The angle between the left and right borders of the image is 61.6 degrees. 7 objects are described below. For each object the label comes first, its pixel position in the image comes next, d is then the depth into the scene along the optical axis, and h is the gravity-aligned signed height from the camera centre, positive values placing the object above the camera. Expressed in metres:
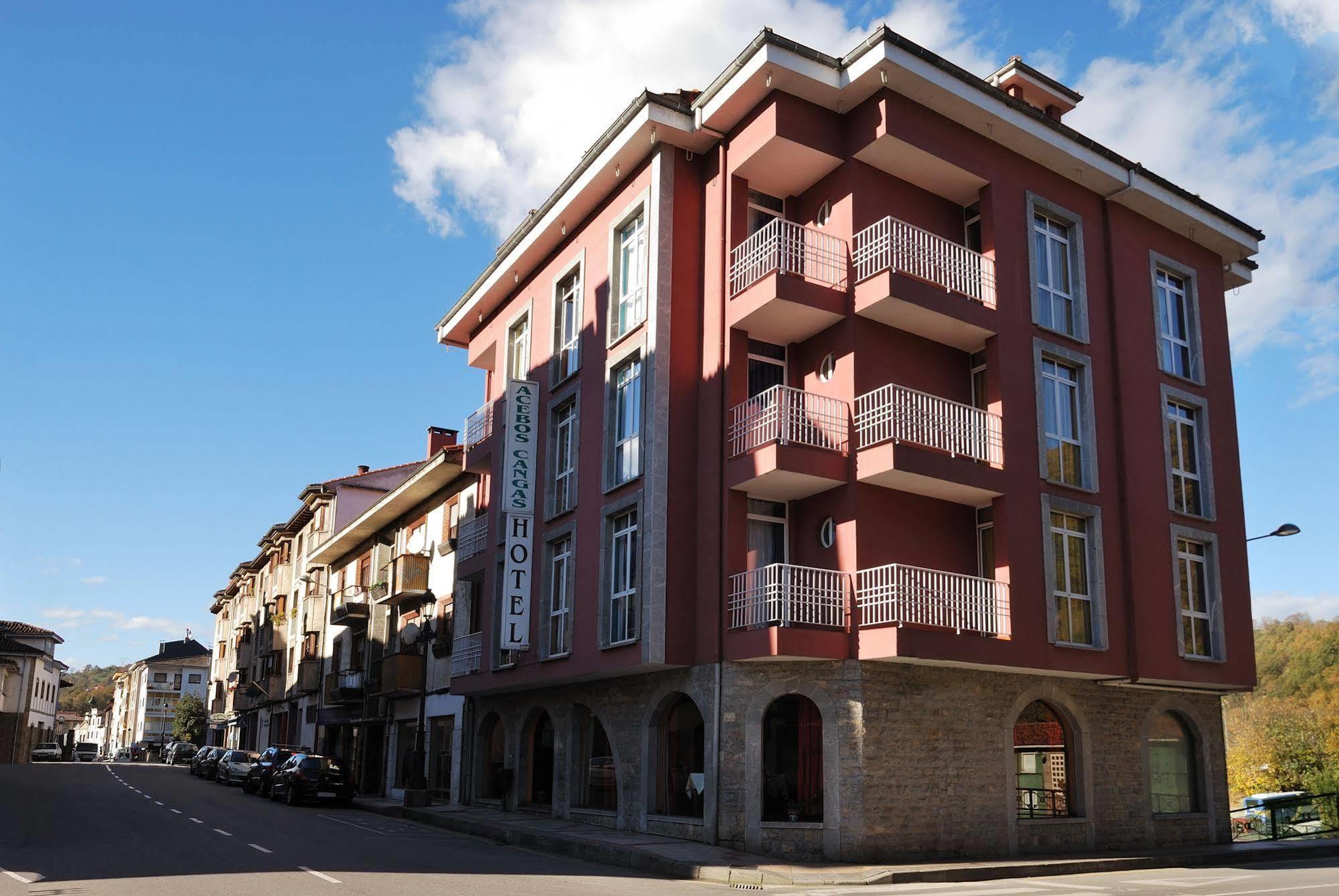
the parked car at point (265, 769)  32.03 -2.11
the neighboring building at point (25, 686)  73.06 +0.39
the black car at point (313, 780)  28.36 -2.12
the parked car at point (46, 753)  74.88 -4.00
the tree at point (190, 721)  94.69 -2.33
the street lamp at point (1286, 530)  21.61 +3.30
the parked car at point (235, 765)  36.19 -2.31
